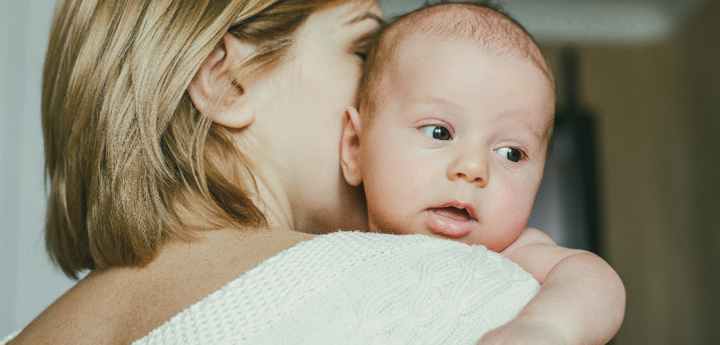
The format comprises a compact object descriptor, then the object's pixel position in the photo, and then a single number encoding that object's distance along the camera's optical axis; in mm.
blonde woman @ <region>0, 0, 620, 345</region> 490
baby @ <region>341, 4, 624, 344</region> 703
